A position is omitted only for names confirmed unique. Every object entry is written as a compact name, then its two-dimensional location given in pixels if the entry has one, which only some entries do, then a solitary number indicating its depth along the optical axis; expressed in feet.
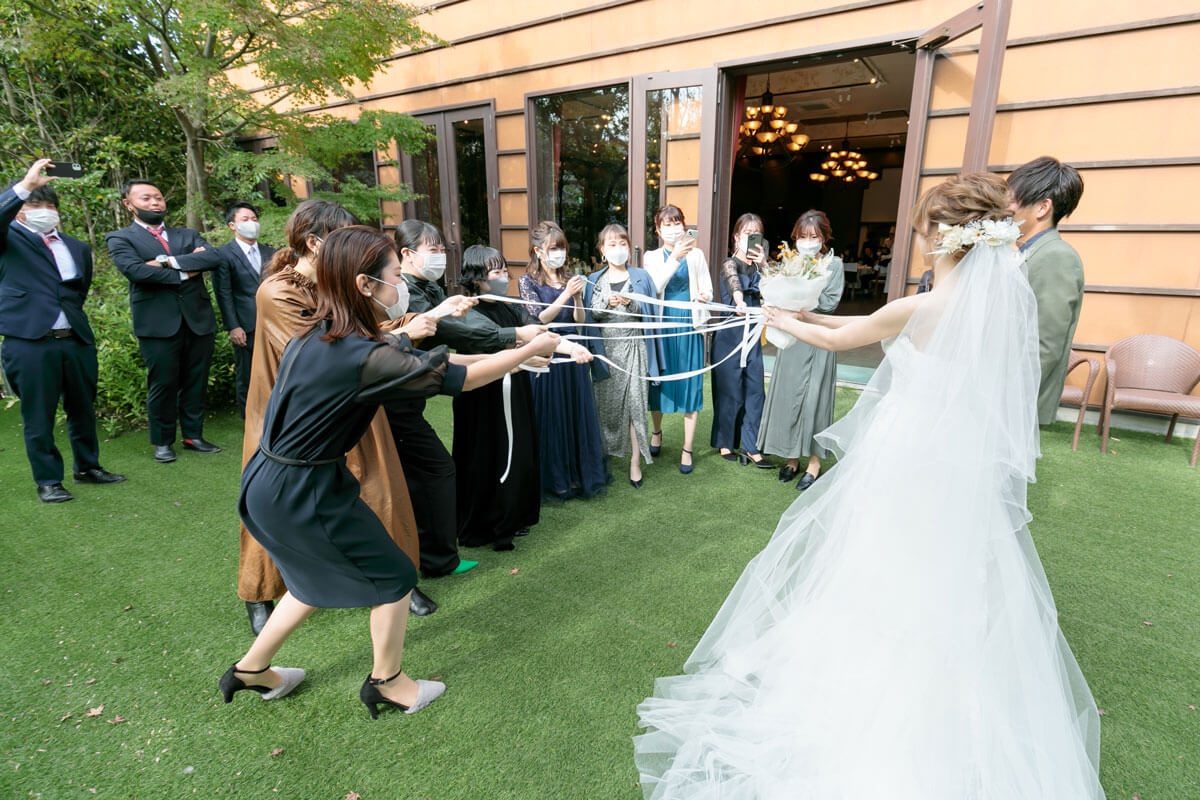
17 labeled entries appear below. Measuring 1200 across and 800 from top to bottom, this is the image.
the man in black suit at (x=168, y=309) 13.92
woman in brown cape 7.30
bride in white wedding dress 5.43
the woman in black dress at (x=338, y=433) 5.50
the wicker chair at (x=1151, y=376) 14.51
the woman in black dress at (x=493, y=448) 10.43
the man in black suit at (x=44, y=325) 11.62
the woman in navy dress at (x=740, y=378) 13.83
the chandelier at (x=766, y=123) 30.06
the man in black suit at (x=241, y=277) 15.51
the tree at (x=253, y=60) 17.78
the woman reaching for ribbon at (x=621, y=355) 12.67
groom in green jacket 9.84
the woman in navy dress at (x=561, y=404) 11.73
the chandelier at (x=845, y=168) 47.88
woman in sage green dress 12.81
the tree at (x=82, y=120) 20.98
